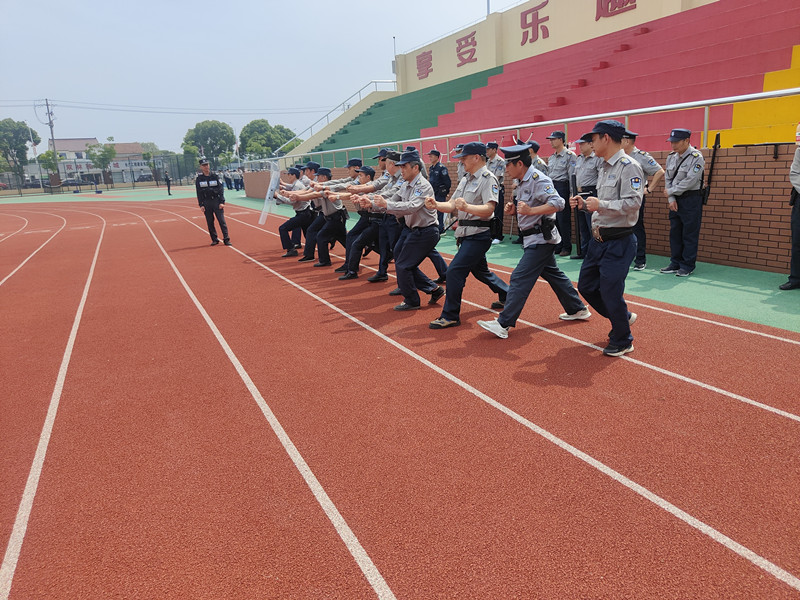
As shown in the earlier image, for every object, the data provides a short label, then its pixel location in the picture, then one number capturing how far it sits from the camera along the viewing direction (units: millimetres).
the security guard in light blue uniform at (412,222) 7156
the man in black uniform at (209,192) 14102
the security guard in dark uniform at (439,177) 13195
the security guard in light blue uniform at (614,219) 5043
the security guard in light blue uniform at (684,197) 7996
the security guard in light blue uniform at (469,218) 6145
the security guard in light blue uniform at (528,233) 5781
